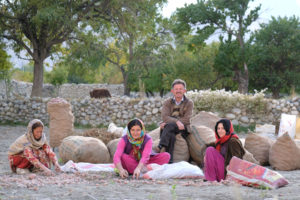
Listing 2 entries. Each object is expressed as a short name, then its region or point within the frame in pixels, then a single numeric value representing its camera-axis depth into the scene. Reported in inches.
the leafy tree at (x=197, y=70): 914.7
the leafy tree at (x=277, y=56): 886.4
